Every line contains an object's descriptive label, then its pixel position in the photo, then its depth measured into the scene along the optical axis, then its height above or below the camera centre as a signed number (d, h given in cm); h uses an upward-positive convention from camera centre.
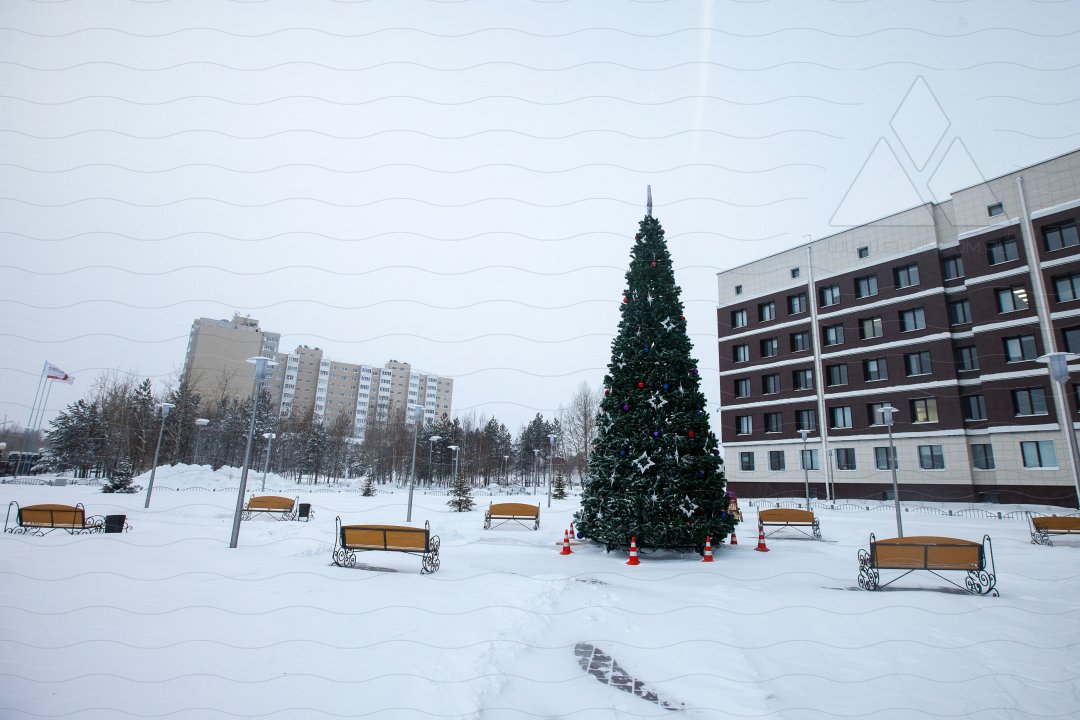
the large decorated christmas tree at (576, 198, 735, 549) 948 +65
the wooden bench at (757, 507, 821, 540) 1274 -104
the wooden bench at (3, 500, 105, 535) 954 -131
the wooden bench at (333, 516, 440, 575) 769 -122
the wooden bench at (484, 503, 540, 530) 1428 -128
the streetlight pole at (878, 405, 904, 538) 1339 +181
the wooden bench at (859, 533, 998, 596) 666 -106
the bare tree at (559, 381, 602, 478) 3522 +392
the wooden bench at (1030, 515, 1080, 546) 1134 -94
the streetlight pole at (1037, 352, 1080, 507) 801 +190
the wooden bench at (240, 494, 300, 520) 1478 -132
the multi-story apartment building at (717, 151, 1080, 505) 2184 +711
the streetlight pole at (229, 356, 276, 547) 862 +122
